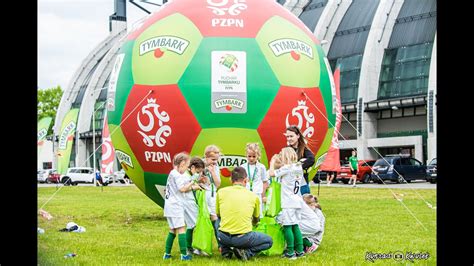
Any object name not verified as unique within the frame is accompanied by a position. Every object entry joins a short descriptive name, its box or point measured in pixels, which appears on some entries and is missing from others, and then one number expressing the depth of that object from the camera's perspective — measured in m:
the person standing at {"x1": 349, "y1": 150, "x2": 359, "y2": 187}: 22.10
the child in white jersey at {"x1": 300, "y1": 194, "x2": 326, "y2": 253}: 7.13
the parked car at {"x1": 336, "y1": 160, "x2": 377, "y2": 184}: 26.36
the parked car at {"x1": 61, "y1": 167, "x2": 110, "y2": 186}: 33.03
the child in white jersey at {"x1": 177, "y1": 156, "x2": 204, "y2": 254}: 7.03
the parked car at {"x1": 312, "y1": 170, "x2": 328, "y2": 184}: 29.67
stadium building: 28.34
